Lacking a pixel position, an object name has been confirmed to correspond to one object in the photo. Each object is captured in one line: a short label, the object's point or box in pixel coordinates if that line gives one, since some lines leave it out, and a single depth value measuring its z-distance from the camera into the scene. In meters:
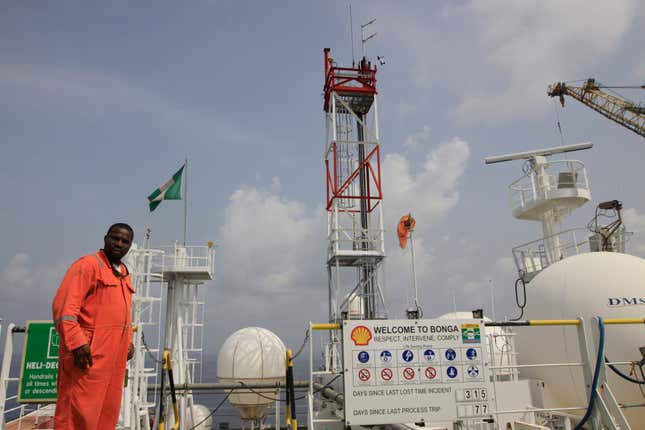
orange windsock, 13.64
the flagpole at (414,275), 12.28
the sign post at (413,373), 5.13
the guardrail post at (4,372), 5.36
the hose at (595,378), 5.21
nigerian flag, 17.94
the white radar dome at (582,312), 8.39
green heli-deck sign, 6.62
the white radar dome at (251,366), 18.61
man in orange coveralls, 3.26
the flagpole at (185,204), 20.03
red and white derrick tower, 20.42
